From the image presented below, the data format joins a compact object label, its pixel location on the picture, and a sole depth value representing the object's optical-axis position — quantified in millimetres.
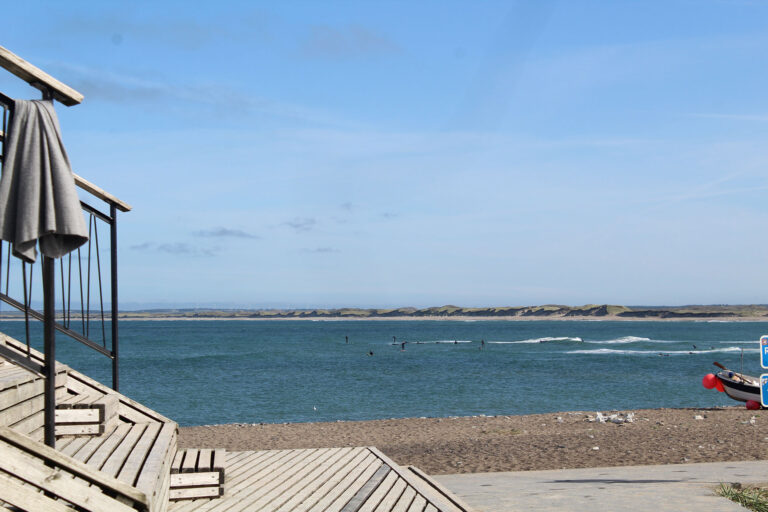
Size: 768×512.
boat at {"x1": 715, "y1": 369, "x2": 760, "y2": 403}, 26953
